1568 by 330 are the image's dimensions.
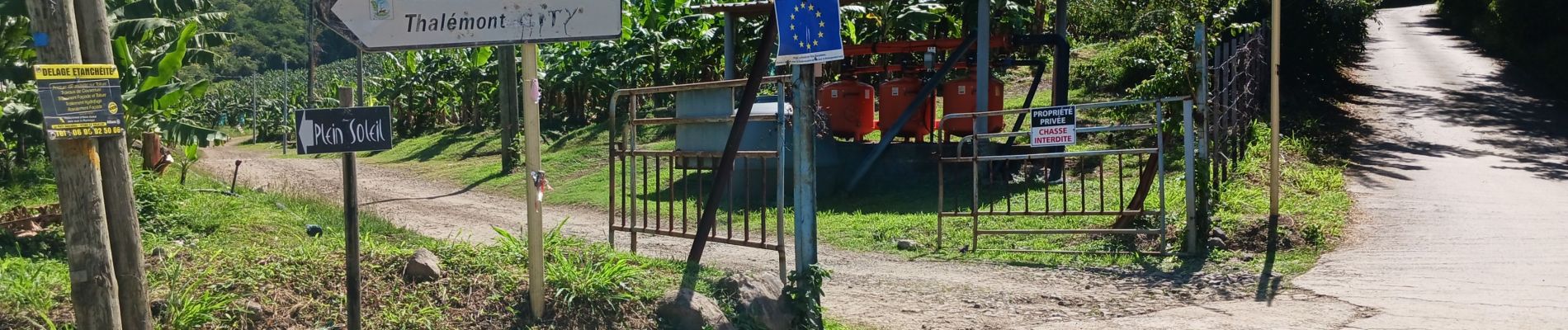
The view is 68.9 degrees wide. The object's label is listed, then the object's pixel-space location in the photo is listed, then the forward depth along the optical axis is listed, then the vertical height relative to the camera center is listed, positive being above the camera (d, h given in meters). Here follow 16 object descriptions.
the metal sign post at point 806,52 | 5.90 +0.24
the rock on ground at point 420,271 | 5.86 -0.84
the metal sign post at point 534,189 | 5.36 -0.40
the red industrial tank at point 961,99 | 13.92 -0.04
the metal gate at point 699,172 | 7.93 -0.74
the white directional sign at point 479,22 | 5.36 +0.39
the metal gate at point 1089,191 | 8.94 -0.98
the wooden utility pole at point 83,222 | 4.66 -0.44
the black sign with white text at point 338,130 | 4.88 -0.09
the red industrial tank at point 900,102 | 14.26 -0.06
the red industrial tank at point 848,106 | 14.43 -0.09
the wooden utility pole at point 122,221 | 4.82 -0.46
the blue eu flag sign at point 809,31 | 5.90 +0.35
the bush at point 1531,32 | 18.91 +0.91
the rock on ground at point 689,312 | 5.61 -1.04
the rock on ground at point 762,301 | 6.04 -1.07
